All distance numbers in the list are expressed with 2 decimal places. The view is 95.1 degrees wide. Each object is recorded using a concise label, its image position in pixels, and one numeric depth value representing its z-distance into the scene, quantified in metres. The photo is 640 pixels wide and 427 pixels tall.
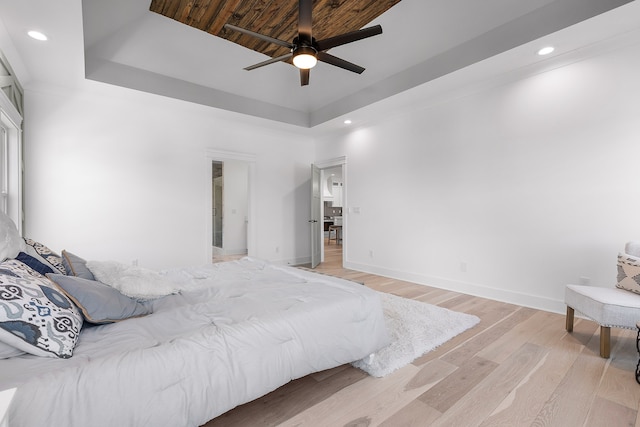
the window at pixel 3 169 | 3.07
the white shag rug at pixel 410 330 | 2.12
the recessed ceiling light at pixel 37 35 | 2.54
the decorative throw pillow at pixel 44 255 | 1.82
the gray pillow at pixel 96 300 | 1.45
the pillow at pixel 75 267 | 1.85
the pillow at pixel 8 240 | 1.51
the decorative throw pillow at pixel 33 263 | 1.64
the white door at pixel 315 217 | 5.88
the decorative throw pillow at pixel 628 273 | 2.36
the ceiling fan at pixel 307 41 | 2.20
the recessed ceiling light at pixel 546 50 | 2.96
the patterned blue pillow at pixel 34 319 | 1.08
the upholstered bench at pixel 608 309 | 2.16
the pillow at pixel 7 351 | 1.09
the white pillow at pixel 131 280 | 1.77
